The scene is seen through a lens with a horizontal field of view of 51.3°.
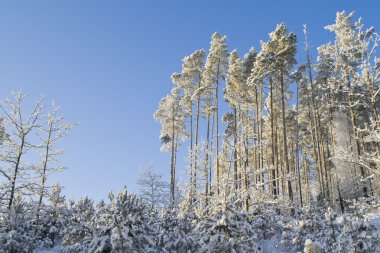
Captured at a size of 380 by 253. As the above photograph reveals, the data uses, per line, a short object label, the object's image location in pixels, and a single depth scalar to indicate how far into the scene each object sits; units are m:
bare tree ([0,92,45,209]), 19.48
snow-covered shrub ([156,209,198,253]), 15.62
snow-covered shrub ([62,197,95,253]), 15.90
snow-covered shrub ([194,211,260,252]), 14.37
